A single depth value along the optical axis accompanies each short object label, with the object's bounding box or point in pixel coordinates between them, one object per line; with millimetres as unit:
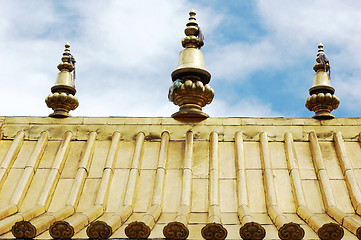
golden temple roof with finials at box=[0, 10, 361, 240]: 8156
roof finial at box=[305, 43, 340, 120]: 11953
